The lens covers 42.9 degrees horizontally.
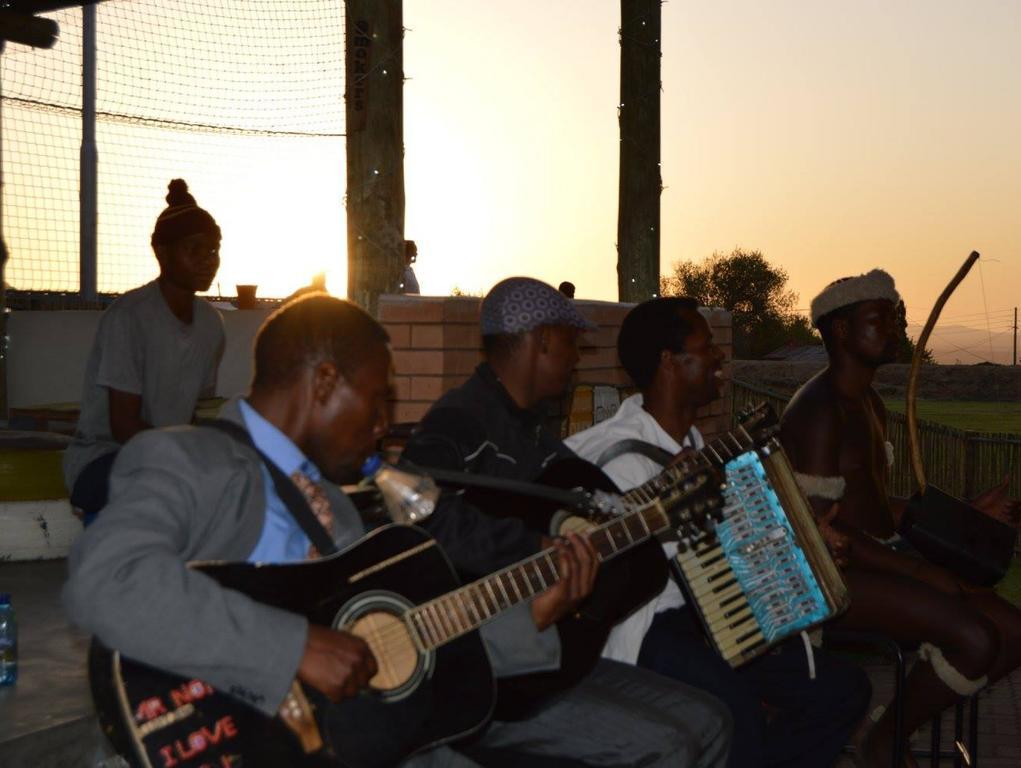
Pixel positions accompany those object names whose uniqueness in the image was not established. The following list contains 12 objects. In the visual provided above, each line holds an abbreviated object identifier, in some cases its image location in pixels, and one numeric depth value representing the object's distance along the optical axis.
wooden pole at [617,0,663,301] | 8.41
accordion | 3.91
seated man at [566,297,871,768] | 4.41
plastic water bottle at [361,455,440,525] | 2.99
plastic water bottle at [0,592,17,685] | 4.48
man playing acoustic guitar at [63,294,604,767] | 2.38
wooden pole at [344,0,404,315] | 5.71
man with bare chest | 4.69
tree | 76.06
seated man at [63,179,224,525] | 4.44
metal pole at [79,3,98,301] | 13.05
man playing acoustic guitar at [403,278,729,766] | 3.46
